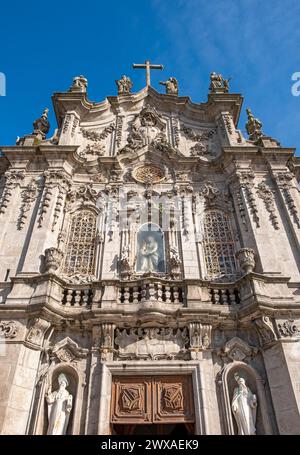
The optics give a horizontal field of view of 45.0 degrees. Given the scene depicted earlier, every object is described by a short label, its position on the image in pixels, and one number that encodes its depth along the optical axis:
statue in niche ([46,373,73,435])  9.45
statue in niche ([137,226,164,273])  13.23
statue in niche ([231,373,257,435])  9.42
